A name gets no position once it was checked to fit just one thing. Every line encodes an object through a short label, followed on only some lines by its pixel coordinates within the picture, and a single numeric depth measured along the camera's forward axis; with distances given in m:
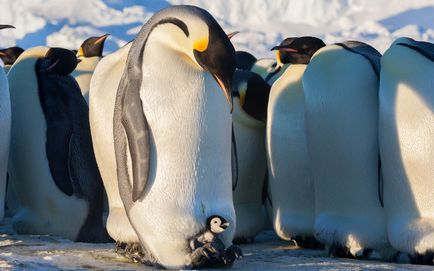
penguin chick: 9.07
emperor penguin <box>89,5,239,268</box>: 9.06
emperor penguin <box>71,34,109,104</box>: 19.91
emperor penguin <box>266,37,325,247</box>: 12.52
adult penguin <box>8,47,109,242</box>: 13.16
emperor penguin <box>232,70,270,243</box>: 13.02
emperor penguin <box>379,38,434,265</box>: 10.16
